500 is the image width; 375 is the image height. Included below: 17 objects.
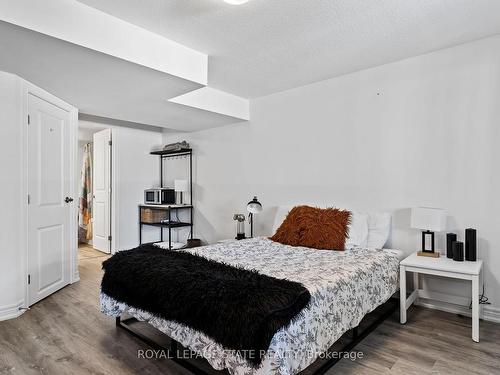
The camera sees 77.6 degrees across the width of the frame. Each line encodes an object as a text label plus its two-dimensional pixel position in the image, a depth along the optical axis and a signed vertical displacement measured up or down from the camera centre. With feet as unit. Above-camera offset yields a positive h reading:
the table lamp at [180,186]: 16.94 -0.25
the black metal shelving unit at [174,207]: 16.46 -1.36
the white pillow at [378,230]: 10.05 -1.55
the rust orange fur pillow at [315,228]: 9.96 -1.55
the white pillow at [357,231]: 10.00 -1.60
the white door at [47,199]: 9.88 -0.62
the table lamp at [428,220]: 8.76 -1.08
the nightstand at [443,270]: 7.54 -2.25
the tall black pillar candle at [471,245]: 8.38 -1.67
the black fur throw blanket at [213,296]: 4.88 -2.11
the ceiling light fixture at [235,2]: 6.43 +3.74
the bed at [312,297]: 5.09 -2.44
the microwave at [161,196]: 16.79 -0.79
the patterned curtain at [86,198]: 19.90 -1.14
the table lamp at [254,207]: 12.68 -1.03
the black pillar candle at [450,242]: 8.80 -1.70
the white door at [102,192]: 17.31 -0.62
